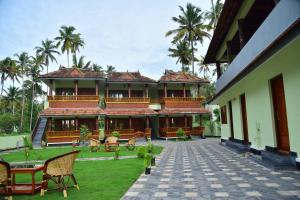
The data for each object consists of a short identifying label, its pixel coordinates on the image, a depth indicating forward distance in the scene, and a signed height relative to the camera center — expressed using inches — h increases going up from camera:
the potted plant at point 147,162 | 319.0 -37.3
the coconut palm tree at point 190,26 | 1355.8 +524.1
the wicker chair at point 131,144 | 673.0 -31.4
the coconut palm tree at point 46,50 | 1765.5 +544.5
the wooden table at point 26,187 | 237.9 -47.8
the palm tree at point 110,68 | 2010.2 +474.2
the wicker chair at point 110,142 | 640.4 -23.6
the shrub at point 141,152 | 479.5 -36.6
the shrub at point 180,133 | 981.2 -10.3
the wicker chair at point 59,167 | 233.6 -29.3
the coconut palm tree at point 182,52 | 1565.0 +449.0
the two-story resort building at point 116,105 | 956.0 +103.0
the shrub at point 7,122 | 1676.9 +80.9
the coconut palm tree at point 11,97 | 1956.2 +276.5
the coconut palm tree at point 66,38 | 1594.5 +560.0
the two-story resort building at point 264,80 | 248.2 +66.1
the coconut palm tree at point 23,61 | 1894.1 +513.4
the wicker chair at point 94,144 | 659.4 -27.7
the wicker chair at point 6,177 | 209.0 -32.8
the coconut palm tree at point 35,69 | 1818.4 +439.1
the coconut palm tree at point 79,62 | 1614.2 +422.3
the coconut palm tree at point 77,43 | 1625.2 +547.6
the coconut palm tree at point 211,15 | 1416.6 +601.4
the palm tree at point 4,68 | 1786.4 +441.5
